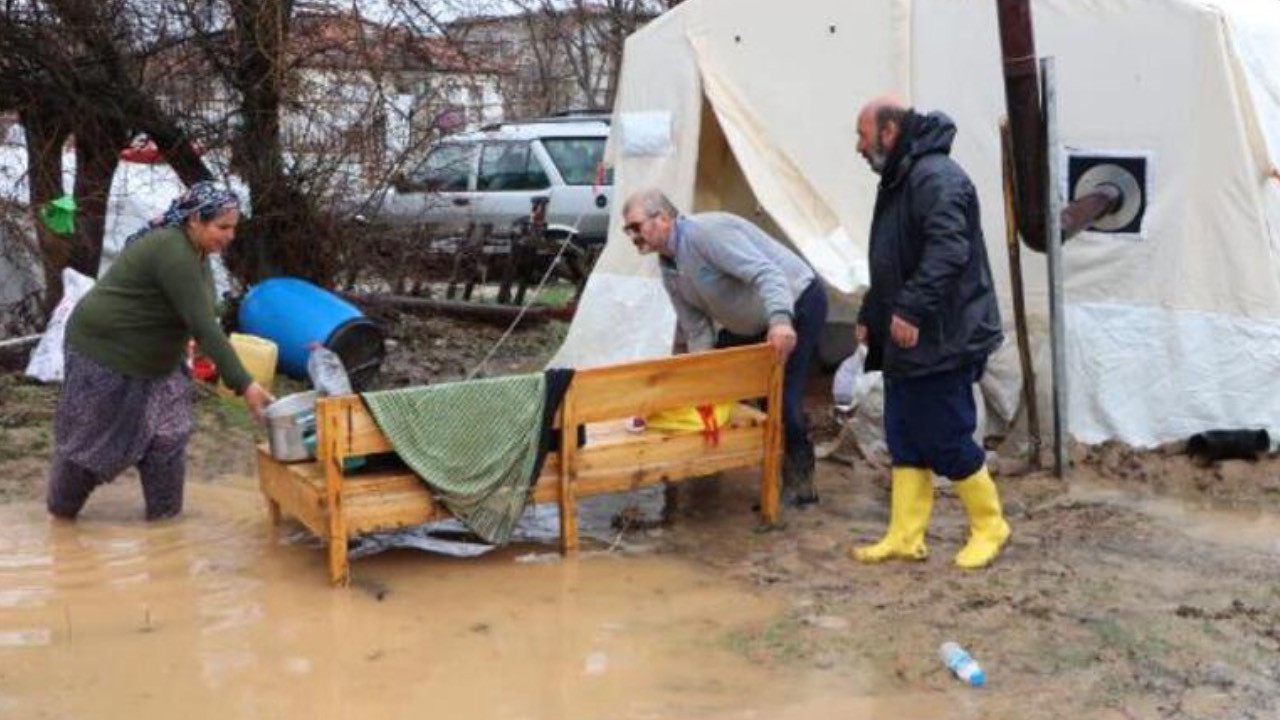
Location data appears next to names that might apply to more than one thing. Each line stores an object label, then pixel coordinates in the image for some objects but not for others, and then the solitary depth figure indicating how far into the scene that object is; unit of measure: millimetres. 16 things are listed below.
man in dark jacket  5168
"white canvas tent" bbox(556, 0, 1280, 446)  6938
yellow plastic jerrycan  8438
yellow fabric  5898
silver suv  14586
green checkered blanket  5242
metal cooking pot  5441
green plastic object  8734
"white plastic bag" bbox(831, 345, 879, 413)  7379
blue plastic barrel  8875
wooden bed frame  5180
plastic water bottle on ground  4336
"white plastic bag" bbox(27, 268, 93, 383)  8469
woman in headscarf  5582
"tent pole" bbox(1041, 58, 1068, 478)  6594
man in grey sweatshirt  5828
